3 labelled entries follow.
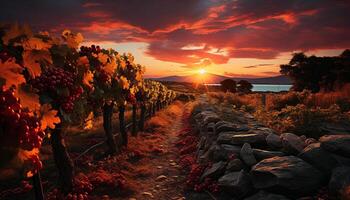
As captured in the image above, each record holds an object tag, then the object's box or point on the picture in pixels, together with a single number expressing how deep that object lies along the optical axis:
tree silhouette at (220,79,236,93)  95.94
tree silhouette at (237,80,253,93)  92.22
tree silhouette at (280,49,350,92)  39.72
